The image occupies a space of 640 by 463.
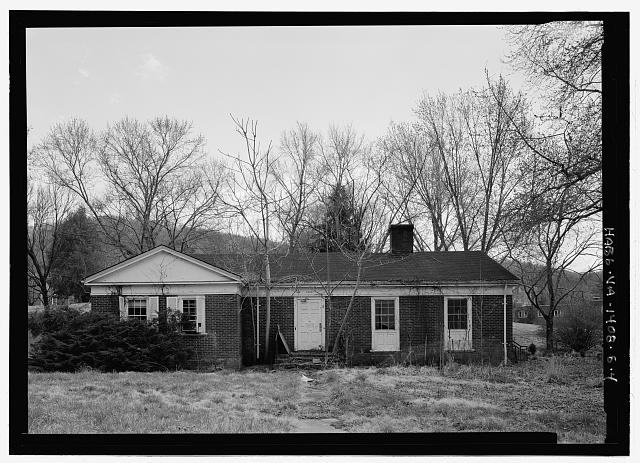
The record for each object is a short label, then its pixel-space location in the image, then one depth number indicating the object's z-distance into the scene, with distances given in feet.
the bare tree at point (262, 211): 52.49
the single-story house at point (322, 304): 51.34
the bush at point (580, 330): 55.47
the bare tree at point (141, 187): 66.80
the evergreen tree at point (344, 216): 60.39
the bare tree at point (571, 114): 27.94
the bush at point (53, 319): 46.93
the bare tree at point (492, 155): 47.98
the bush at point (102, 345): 44.98
